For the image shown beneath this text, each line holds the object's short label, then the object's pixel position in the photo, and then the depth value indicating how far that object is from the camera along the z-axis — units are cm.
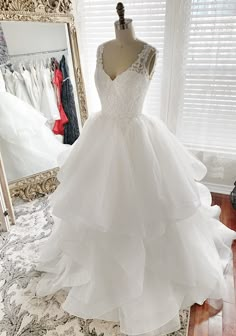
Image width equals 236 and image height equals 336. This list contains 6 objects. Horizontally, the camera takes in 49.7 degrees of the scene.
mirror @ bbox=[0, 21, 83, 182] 172
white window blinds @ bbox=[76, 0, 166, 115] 172
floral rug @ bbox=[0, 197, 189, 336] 116
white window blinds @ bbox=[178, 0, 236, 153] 159
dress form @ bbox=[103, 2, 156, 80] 110
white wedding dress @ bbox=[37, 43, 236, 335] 107
